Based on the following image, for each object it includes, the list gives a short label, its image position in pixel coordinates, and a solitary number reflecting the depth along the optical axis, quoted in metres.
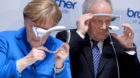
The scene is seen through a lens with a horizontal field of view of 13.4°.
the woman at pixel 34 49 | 3.09
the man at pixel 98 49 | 3.43
